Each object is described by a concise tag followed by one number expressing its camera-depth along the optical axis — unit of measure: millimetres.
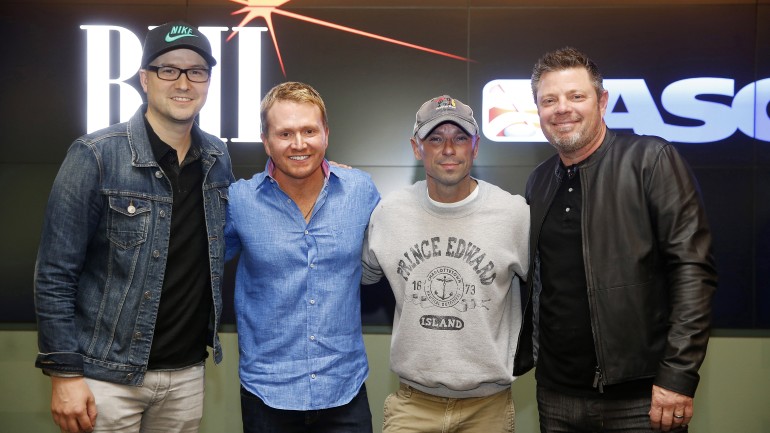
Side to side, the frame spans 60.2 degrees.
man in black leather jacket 2152
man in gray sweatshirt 2363
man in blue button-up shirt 2332
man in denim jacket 2113
